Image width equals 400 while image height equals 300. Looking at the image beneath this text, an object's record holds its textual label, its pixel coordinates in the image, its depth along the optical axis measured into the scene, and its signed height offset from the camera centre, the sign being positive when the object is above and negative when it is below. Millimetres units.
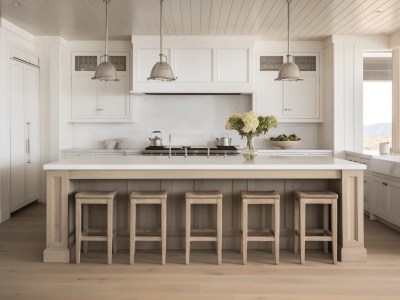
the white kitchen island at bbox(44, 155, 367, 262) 3793 -287
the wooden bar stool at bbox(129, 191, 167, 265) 3768 -630
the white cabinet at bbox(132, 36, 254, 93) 6461 +1225
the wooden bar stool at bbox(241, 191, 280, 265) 3760 -616
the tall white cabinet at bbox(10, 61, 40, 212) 5816 +129
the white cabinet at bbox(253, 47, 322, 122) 6766 +808
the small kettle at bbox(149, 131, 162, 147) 6758 +44
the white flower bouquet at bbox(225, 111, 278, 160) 4113 +191
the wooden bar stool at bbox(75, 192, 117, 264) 3779 -633
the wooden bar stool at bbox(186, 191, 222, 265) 3760 -572
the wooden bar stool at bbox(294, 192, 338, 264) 3771 -594
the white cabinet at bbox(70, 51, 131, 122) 6797 +789
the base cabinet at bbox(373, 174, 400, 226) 4926 -661
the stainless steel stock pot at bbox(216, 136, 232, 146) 6789 +47
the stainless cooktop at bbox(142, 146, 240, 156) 6336 -106
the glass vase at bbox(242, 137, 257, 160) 4281 -71
